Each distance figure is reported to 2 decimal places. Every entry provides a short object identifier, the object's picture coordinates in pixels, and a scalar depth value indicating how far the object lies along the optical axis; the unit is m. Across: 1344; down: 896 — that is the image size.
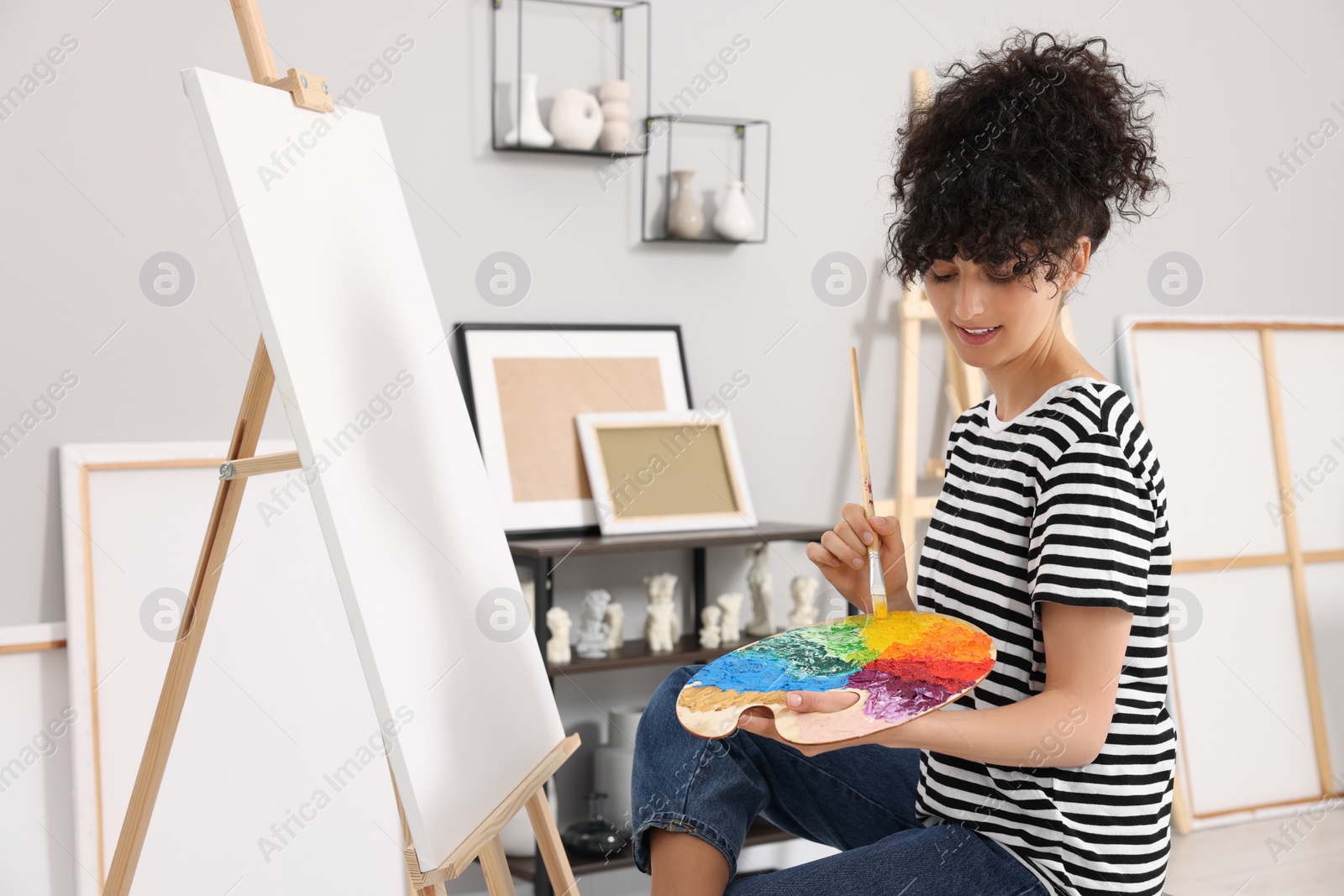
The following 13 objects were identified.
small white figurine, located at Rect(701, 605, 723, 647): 2.46
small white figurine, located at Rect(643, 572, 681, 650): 2.42
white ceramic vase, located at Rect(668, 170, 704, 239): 2.51
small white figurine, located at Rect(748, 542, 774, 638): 2.52
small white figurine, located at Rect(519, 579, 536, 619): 2.22
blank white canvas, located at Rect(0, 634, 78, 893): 2.03
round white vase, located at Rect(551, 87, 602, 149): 2.37
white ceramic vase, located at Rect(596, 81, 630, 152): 2.43
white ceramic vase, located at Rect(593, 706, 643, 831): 2.37
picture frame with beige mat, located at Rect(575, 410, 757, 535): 2.40
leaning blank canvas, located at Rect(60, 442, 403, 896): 2.04
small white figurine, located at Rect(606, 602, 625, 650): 2.40
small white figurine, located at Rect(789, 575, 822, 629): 2.56
